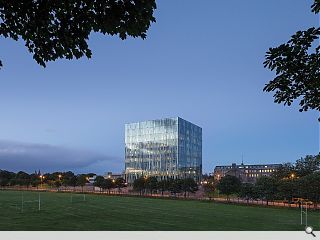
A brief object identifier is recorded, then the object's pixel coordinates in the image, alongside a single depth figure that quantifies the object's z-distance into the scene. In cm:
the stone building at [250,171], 10864
